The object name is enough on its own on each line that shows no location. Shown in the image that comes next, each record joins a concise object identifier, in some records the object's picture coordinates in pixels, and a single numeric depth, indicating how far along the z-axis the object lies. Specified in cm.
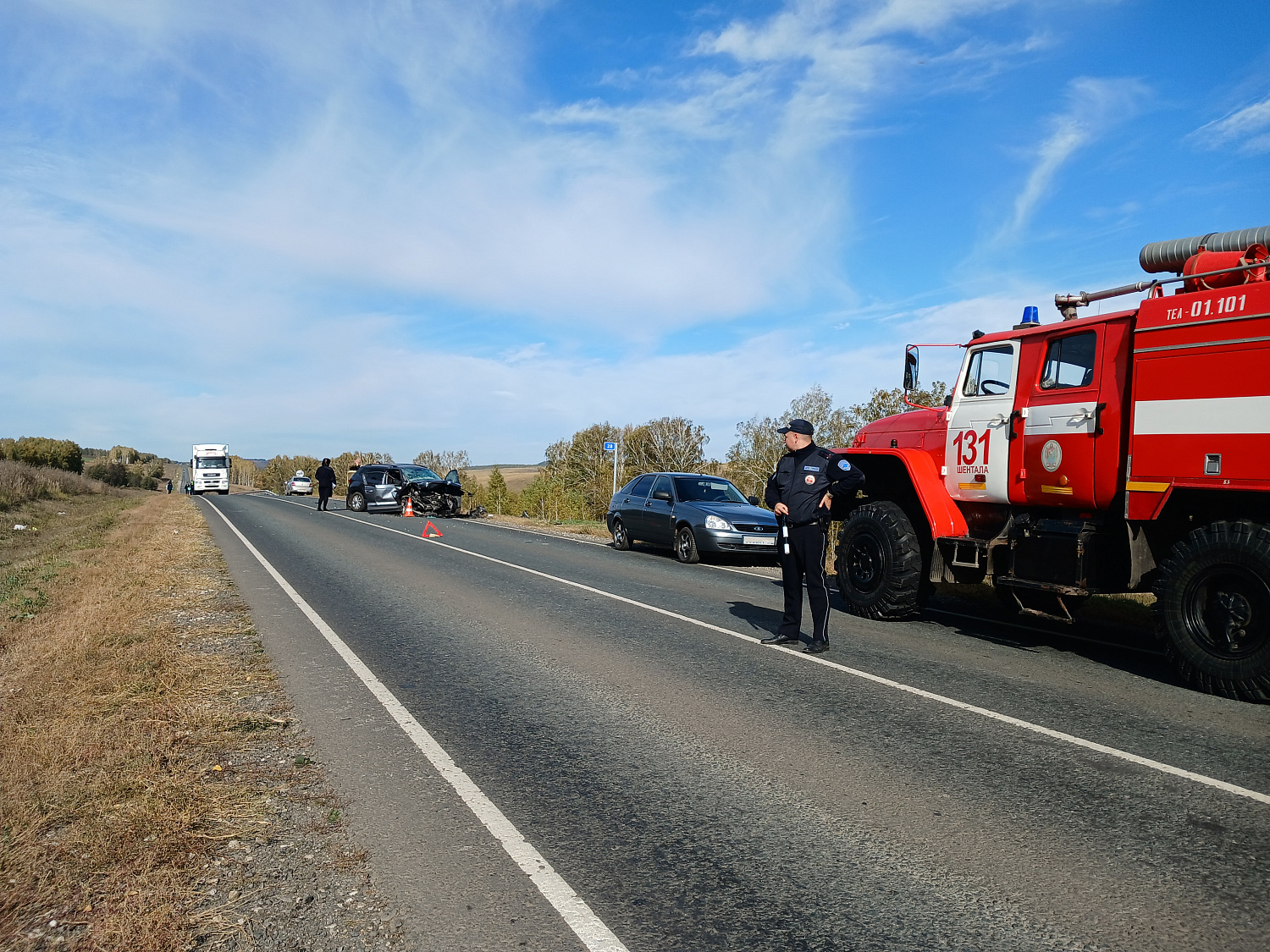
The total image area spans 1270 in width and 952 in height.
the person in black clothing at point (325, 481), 3241
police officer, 752
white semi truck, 5718
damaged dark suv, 2967
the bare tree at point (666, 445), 4356
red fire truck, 610
